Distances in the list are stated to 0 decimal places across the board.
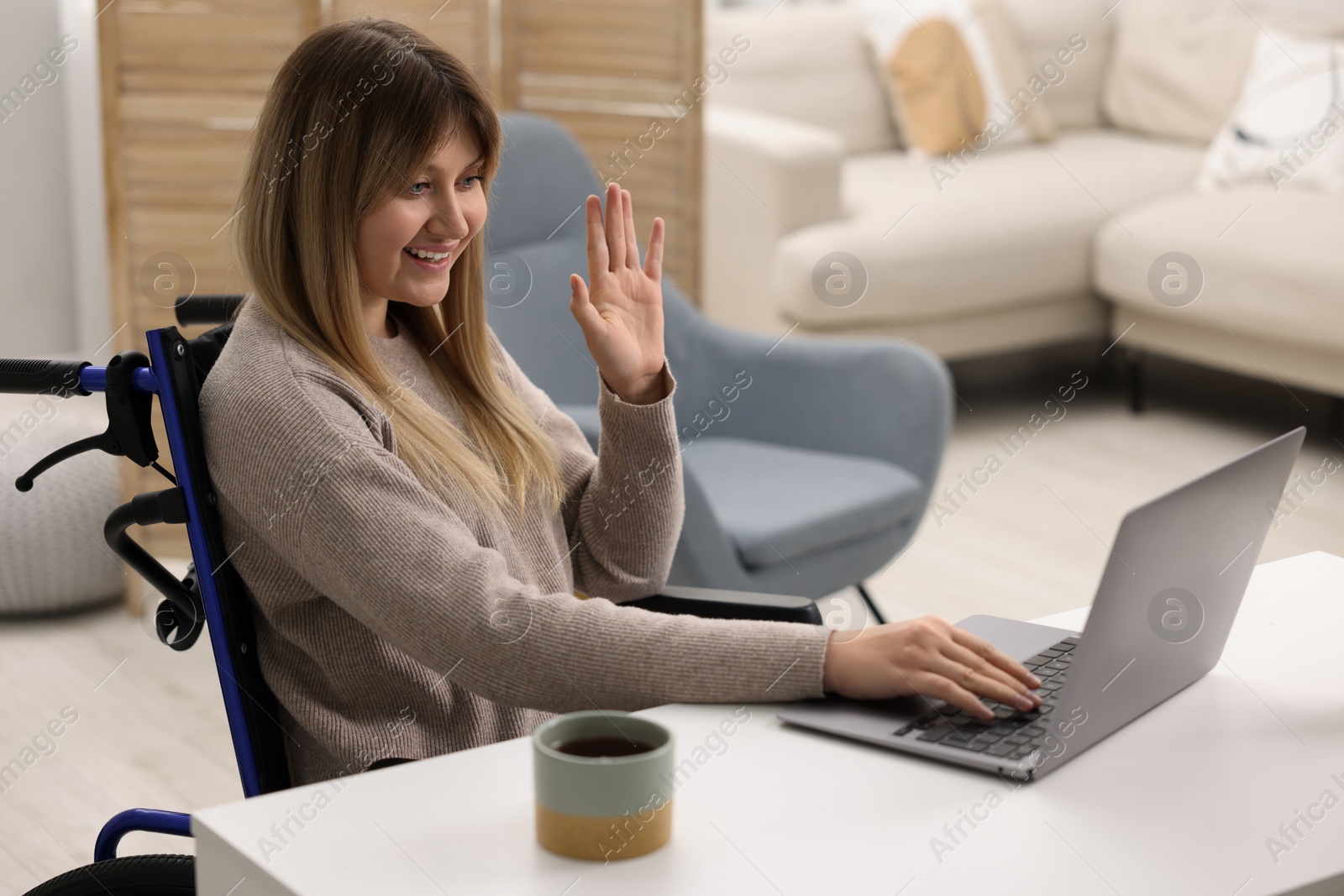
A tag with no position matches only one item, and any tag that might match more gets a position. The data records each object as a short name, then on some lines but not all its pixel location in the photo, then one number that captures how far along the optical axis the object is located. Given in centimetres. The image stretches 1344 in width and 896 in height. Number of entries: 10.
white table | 183
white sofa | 535
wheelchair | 215
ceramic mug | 184
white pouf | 396
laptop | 193
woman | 208
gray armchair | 350
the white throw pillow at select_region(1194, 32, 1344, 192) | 574
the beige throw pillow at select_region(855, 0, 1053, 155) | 633
